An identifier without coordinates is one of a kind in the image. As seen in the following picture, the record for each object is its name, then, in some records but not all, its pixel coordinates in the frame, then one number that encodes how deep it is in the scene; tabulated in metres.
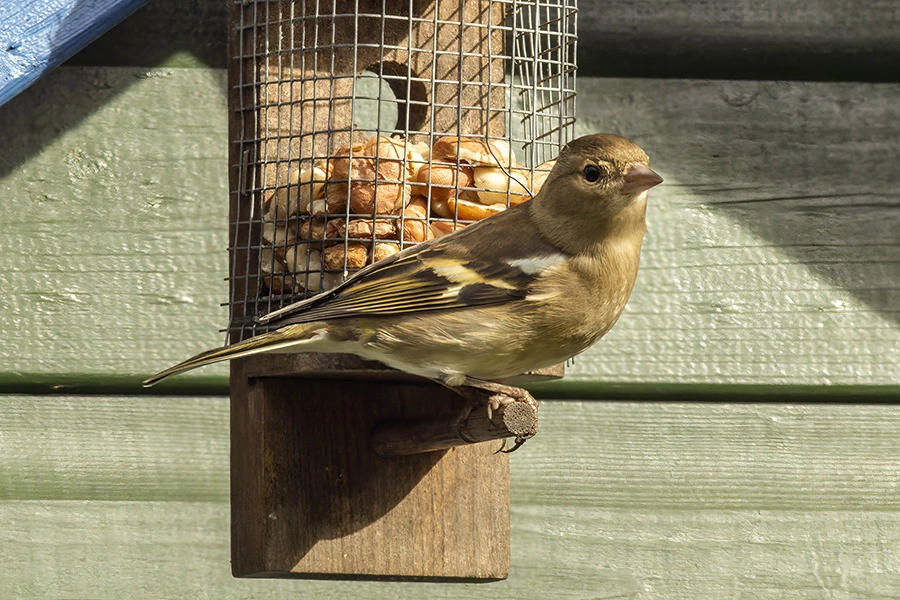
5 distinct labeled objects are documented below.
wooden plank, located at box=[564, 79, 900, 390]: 5.93
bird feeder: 4.97
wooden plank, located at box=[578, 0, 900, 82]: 5.99
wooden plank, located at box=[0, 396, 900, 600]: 5.74
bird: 4.62
